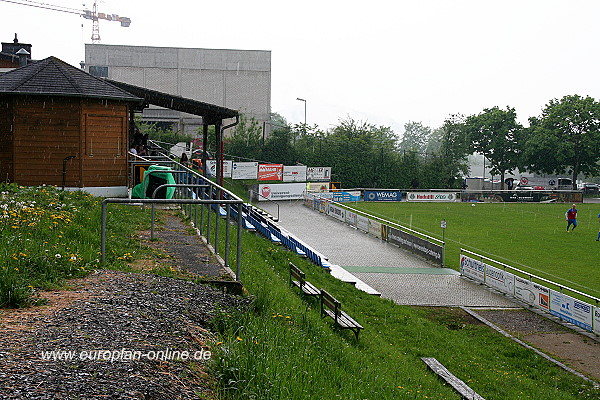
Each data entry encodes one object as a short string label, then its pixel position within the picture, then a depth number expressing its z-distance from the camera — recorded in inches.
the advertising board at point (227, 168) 2014.3
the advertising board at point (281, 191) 2019.3
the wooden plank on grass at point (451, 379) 431.5
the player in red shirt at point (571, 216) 1571.0
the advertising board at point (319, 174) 2380.7
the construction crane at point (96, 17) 6368.1
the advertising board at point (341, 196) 2153.1
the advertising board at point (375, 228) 1422.6
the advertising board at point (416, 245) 1137.4
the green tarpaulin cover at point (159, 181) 615.5
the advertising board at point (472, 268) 972.9
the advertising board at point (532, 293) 811.4
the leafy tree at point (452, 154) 2920.8
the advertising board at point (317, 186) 2250.2
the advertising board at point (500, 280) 895.7
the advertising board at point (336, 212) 1685.5
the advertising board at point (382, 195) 2322.8
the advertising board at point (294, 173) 2215.8
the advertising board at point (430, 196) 2411.4
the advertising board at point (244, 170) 2030.0
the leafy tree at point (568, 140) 3016.7
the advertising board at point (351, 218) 1596.2
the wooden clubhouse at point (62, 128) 703.1
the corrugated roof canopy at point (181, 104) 936.3
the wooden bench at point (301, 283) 614.5
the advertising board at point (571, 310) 727.1
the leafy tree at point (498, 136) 3223.4
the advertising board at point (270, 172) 2116.1
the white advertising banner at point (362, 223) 1509.2
